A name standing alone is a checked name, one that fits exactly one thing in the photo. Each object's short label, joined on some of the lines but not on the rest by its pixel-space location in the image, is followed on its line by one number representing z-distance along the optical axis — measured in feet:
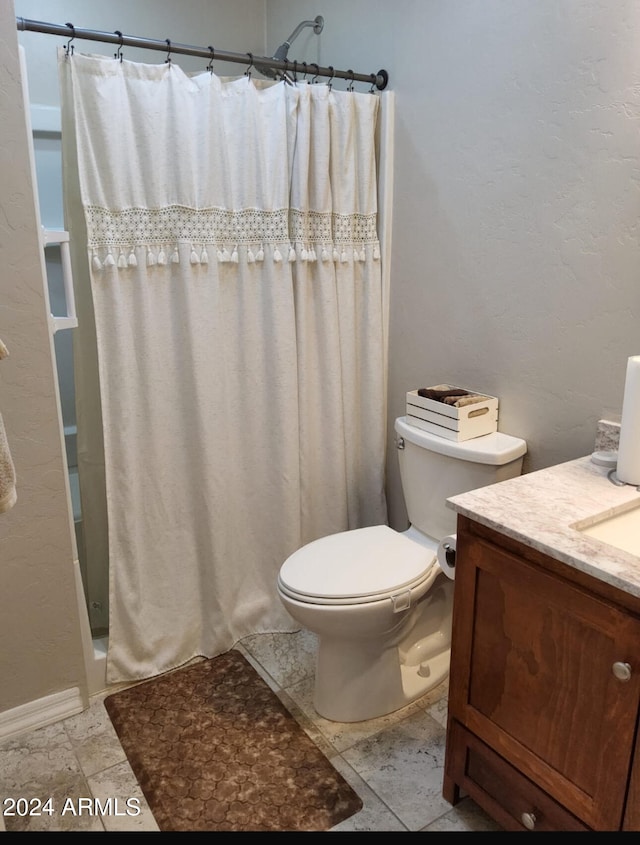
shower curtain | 6.05
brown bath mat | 5.35
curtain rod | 5.38
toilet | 5.82
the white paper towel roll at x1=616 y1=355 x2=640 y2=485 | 4.80
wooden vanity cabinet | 3.88
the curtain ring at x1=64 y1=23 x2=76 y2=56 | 5.58
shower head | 7.11
